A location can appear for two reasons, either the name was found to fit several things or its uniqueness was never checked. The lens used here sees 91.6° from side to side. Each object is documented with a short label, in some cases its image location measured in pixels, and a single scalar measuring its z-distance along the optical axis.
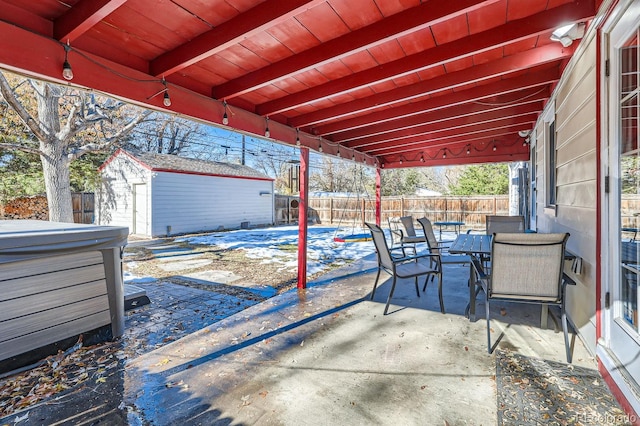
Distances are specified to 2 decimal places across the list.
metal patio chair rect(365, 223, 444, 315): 3.31
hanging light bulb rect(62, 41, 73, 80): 2.09
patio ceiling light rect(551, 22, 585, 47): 2.42
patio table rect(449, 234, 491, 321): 3.08
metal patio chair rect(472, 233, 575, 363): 2.38
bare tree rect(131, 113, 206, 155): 18.02
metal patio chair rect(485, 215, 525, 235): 4.93
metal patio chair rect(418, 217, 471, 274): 4.27
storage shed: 10.98
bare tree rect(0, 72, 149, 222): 8.54
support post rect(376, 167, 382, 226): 9.71
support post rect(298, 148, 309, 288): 4.38
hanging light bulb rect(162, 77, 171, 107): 2.74
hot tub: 2.21
